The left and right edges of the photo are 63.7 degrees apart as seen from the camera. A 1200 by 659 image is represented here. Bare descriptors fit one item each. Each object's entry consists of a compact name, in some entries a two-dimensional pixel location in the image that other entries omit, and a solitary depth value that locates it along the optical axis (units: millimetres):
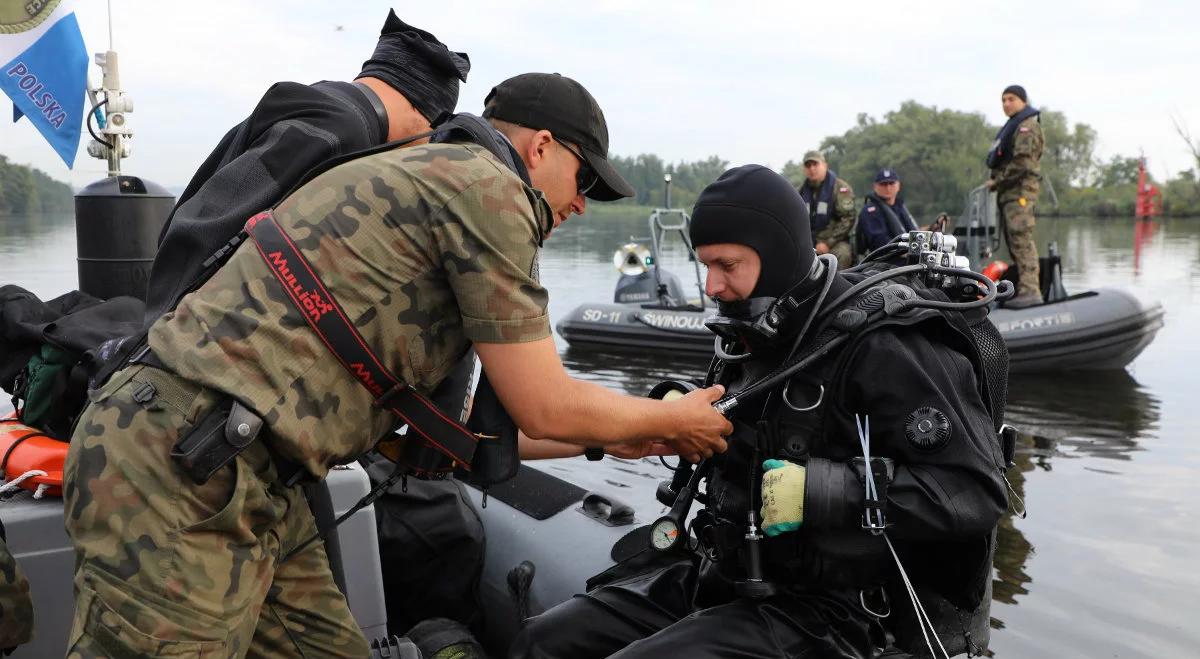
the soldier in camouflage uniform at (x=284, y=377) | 1745
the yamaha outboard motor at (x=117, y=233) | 4031
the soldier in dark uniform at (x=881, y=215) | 10055
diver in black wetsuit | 2139
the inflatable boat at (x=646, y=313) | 10062
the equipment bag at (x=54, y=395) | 2699
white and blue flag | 4633
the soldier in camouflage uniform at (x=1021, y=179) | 9289
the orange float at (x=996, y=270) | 9173
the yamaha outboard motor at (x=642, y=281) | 10969
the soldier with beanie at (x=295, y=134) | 2201
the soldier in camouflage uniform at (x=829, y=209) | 10656
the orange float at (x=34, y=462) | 2393
